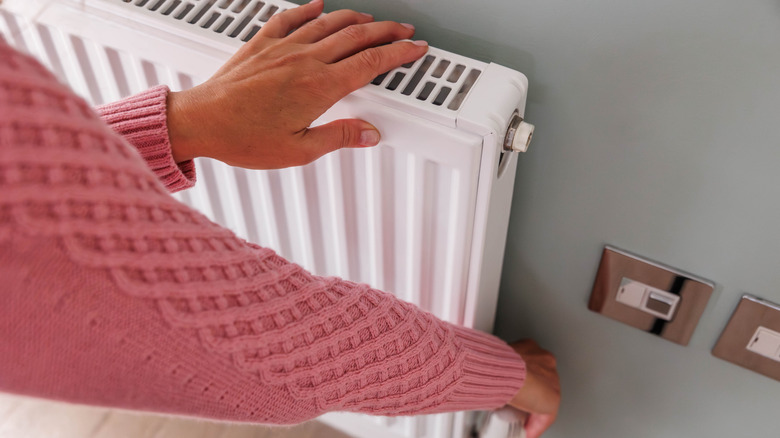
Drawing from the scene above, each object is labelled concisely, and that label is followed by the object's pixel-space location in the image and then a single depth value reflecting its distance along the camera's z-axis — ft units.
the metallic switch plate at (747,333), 1.94
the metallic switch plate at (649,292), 2.04
